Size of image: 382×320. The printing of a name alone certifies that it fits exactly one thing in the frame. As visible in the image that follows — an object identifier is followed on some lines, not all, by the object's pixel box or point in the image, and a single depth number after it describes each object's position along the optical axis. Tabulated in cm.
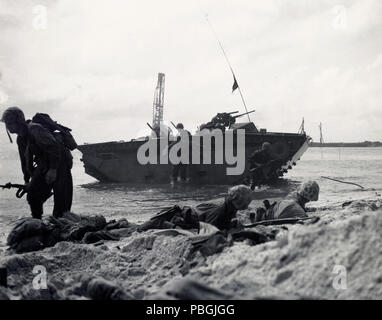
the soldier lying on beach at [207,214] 449
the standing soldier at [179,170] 1758
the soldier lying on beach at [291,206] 502
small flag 1816
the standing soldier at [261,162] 1474
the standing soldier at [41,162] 550
